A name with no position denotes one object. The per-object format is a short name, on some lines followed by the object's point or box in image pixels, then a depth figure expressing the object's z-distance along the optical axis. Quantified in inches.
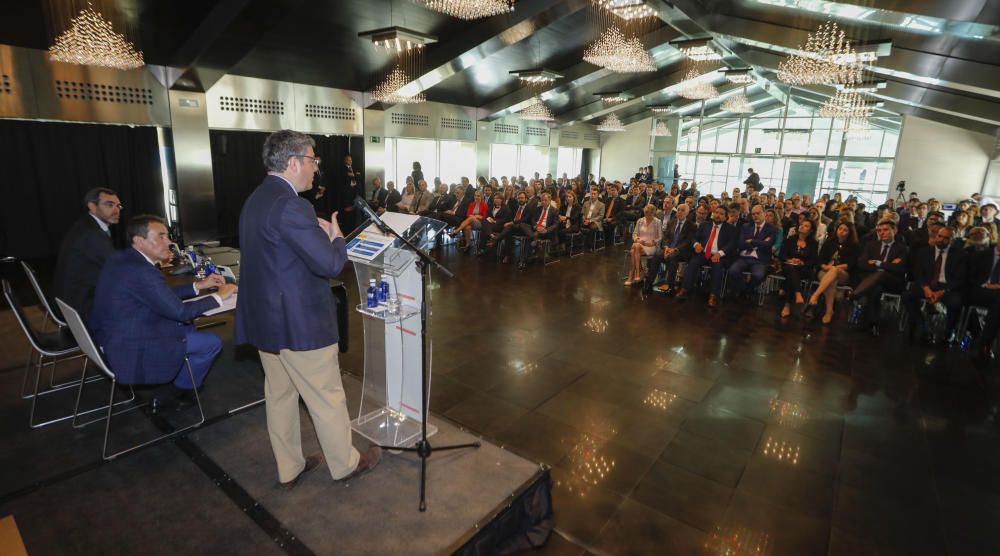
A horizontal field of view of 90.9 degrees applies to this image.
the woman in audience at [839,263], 223.6
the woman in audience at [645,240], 279.7
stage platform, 83.4
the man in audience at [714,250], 251.0
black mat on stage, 83.7
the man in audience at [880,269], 216.7
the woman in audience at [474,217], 355.3
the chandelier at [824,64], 238.8
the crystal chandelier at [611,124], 576.1
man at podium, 80.6
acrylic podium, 101.7
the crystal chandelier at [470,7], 187.6
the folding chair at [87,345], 103.8
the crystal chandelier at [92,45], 194.1
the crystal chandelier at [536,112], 462.6
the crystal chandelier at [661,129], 585.6
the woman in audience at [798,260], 238.2
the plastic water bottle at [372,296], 108.0
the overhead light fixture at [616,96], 517.9
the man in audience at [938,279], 201.6
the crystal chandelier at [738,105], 478.3
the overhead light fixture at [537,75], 353.7
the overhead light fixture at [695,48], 287.1
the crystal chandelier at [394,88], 378.0
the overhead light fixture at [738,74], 370.6
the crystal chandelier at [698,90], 383.2
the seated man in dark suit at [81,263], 135.9
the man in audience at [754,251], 247.2
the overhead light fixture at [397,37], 241.1
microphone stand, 86.8
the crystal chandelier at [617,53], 265.0
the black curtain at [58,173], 283.4
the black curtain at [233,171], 369.1
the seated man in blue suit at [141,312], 107.7
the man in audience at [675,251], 267.9
